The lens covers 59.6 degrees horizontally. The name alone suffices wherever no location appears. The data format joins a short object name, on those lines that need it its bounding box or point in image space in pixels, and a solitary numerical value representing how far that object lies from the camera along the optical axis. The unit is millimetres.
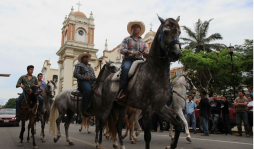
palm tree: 32438
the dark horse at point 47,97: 9000
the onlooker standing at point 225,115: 11391
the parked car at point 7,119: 16516
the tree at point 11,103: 118750
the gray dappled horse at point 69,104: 6438
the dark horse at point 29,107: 7004
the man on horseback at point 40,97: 9203
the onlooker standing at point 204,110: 11117
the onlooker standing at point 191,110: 12117
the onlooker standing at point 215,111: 11595
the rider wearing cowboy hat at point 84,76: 6660
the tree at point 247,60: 25547
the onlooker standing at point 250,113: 10566
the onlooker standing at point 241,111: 10195
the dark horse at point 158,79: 4035
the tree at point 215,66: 27562
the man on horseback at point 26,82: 7270
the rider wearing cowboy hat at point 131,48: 4766
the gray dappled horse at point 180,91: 8398
